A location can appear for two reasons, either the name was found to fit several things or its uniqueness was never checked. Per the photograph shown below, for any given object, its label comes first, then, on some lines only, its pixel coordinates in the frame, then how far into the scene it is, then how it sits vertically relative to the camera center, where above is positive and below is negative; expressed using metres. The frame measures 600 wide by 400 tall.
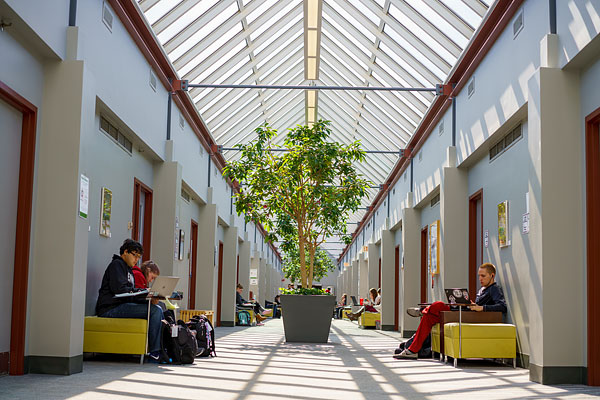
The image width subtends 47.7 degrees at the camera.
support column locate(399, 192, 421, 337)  13.95 +0.21
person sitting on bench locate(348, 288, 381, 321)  18.12 -0.92
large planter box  10.49 -0.74
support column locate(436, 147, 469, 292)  9.90 +0.67
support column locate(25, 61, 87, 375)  5.43 +0.23
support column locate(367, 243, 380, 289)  22.00 +0.07
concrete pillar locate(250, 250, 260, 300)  24.69 -0.02
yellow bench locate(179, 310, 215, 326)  10.26 -0.72
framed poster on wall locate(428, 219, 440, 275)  11.05 +0.40
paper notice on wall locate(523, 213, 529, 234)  6.82 +0.51
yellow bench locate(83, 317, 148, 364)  6.46 -0.68
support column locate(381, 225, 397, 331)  17.20 -0.29
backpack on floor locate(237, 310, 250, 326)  17.23 -1.28
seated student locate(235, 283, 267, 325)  17.78 -0.96
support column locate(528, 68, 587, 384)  5.53 +0.33
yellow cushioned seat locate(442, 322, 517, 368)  7.09 -0.71
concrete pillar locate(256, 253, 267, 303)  27.39 -0.41
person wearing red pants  7.76 -0.39
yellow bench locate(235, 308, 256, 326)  17.56 -1.21
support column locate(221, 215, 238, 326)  16.94 -0.18
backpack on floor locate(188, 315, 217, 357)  7.40 -0.74
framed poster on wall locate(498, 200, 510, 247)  7.82 +0.57
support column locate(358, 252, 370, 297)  25.39 -0.26
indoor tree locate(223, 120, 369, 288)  11.02 +1.41
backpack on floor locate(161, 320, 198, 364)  6.67 -0.77
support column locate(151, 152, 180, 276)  9.92 +0.80
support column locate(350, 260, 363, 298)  28.69 -0.35
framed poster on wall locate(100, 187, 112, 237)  7.41 +0.58
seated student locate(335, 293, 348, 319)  28.18 -1.68
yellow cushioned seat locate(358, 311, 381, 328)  18.17 -1.29
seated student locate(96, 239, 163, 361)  6.56 -0.38
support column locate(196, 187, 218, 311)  13.83 +0.21
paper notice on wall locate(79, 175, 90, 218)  5.69 +0.57
